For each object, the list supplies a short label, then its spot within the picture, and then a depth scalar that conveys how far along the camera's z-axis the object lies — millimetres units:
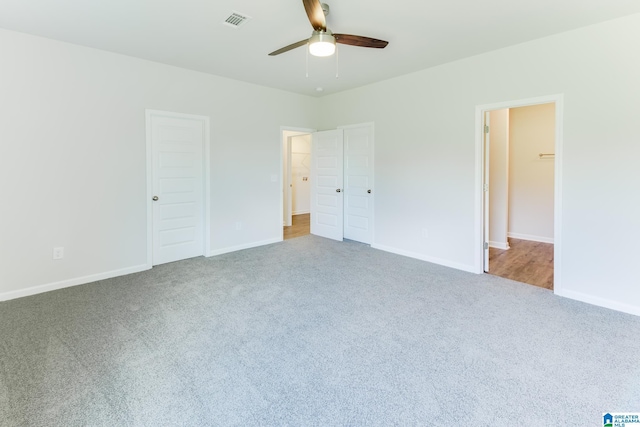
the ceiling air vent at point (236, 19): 2791
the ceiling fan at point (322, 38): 2227
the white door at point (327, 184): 5691
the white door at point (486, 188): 3941
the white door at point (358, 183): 5258
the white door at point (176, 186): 4172
